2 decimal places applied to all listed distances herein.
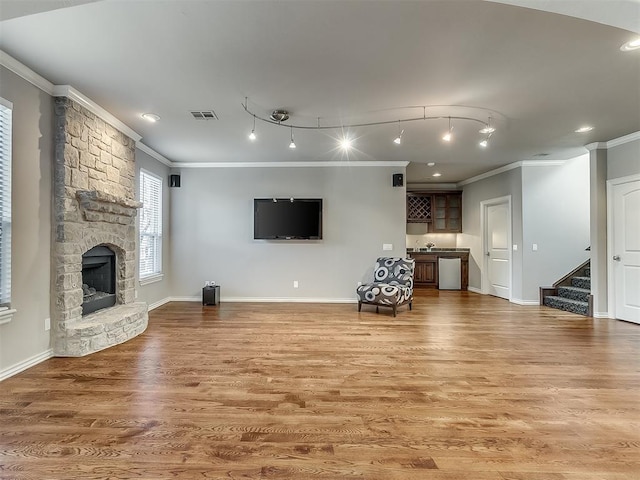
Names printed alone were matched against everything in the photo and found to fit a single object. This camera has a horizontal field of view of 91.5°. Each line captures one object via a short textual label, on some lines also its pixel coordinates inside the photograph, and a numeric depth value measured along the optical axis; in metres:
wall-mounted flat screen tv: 5.82
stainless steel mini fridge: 7.62
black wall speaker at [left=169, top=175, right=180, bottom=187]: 5.91
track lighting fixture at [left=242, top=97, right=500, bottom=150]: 3.50
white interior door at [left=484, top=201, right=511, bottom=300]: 6.40
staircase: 5.07
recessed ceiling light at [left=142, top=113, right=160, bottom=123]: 3.73
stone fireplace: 3.14
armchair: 4.95
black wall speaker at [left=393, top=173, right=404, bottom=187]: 5.81
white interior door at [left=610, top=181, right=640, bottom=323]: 4.43
